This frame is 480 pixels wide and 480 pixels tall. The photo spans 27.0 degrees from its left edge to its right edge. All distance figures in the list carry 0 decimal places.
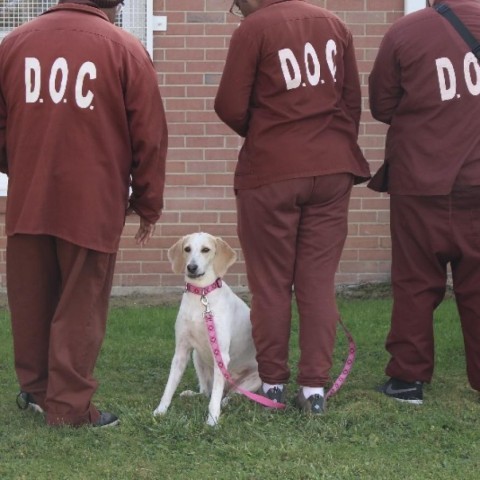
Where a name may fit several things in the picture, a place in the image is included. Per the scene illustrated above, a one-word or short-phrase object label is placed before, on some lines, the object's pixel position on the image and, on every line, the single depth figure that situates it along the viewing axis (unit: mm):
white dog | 4824
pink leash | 4785
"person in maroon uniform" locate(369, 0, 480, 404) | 4789
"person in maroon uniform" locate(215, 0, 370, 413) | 4730
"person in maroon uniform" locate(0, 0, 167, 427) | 4293
